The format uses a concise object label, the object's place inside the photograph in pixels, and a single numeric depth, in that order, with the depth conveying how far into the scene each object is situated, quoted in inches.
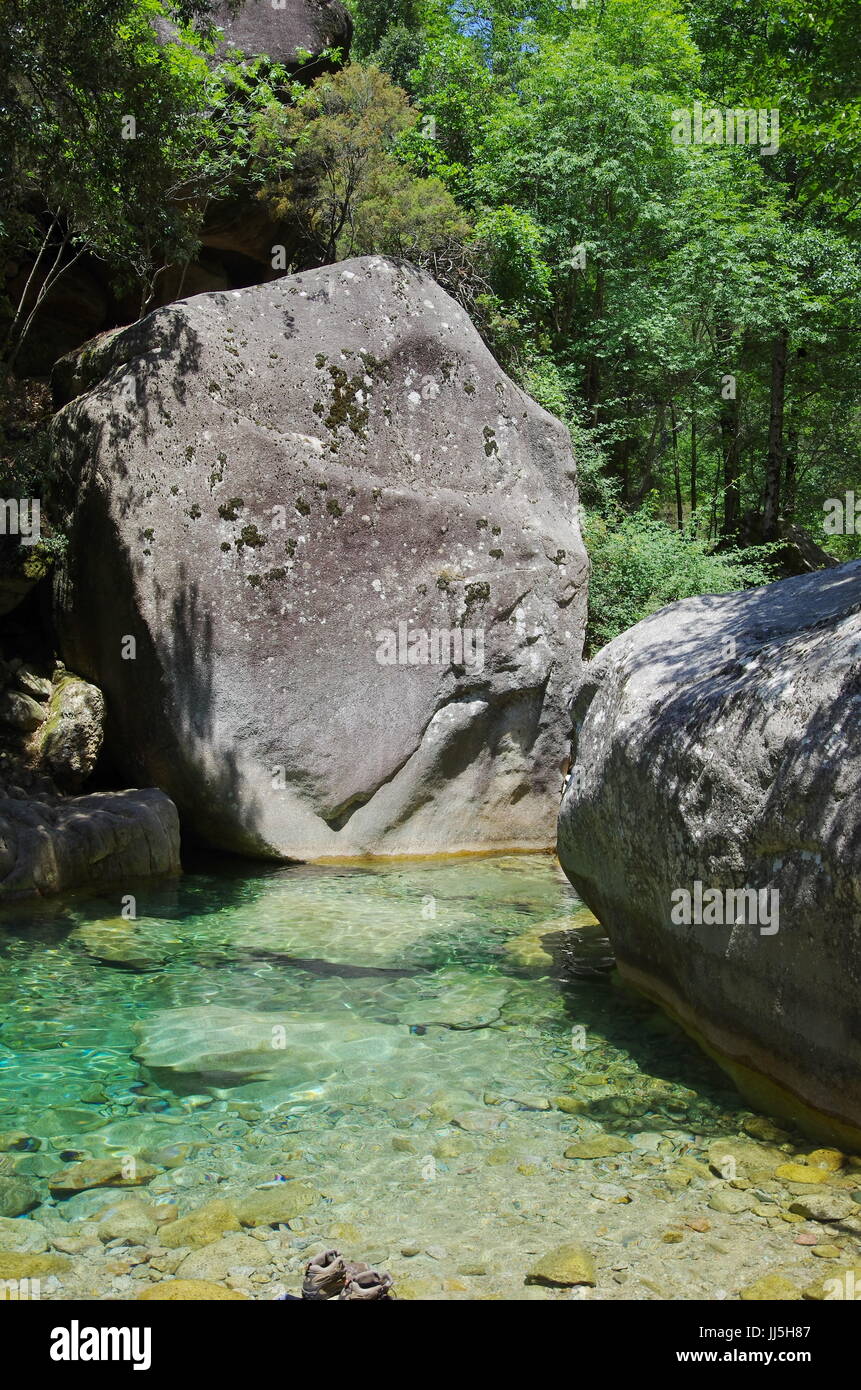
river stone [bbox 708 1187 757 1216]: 147.0
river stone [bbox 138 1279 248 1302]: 125.3
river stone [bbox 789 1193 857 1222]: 144.3
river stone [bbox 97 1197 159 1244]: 141.1
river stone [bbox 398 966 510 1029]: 225.1
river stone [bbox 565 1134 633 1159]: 165.2
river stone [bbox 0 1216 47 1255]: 137.9
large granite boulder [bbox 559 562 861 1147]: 159.6
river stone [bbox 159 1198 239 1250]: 139.6
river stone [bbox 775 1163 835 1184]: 154.8
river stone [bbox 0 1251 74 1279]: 130.8
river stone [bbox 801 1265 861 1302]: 125.0
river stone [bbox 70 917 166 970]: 263.1
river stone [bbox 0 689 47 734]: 381.4
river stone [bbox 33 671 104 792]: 378.9
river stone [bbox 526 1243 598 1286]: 129.6
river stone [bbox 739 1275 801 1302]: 125.0
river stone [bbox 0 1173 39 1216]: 148.0
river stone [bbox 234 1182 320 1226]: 145.5
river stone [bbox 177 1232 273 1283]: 132.2
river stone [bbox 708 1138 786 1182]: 157.8
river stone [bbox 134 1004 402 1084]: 198.4
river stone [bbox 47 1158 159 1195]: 155.1
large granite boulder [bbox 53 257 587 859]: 368.2
